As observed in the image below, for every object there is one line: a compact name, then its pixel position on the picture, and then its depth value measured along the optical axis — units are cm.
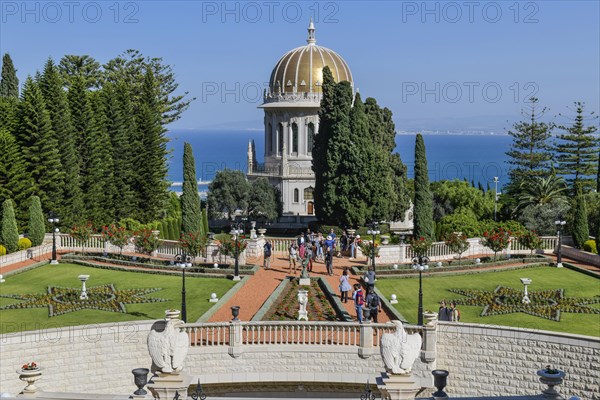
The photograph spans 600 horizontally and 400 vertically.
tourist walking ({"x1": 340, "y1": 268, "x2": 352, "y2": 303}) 3319
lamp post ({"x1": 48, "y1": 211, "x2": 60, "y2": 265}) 4245
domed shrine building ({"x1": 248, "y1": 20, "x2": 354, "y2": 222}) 8206
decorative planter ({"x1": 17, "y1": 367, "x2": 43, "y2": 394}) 1927
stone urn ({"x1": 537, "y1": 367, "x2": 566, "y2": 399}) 1652
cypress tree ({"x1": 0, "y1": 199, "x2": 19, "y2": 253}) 4516
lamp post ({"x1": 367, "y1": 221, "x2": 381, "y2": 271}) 3821
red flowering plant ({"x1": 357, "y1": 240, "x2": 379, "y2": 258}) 4122
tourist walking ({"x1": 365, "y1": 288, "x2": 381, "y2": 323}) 2942
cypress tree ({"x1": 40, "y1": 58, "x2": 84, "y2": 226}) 5169
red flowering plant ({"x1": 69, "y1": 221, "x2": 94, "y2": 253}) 4684
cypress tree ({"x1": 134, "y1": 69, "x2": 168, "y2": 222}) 5869
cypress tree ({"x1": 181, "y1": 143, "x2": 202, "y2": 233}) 5341
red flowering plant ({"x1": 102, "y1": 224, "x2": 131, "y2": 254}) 4512
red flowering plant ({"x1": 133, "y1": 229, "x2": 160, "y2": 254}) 4400
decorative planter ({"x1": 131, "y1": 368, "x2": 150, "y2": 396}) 1666
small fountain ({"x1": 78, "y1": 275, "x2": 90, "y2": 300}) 3409
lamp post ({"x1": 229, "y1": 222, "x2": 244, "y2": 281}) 3834
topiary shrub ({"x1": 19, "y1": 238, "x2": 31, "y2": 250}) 4628
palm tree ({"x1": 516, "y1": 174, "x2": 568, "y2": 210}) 5797
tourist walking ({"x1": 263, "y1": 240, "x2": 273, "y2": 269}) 4088
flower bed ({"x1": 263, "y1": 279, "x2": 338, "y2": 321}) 3112
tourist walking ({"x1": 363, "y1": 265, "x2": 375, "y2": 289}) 3146
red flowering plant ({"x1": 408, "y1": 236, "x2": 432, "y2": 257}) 4312
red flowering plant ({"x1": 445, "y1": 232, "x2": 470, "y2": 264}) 4378
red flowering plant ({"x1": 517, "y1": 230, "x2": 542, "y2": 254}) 4600
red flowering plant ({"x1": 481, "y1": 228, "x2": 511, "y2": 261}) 4409
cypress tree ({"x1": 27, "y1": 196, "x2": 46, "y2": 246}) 4712
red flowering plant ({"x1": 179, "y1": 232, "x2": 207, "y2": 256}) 4181
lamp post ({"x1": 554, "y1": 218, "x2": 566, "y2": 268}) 4319
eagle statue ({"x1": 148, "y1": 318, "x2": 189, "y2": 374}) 1880
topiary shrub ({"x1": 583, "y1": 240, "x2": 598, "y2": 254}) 4684
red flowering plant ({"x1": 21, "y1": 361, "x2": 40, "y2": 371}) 1954
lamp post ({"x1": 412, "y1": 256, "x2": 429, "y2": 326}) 2950
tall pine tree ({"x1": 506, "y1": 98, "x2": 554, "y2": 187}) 7988
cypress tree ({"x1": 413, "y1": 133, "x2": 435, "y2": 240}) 5006
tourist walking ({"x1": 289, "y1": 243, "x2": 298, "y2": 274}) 4038
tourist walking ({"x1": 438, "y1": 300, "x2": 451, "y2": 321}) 2963
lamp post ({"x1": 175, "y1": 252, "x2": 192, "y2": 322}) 2955
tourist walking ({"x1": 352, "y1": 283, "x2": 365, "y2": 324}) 2961
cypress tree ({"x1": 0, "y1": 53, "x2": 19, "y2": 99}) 7126
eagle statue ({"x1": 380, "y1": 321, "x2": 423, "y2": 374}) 1798
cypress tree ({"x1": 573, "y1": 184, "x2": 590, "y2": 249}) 4791
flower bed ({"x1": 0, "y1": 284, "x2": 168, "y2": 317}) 3297
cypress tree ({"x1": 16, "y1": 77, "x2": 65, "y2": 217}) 5012
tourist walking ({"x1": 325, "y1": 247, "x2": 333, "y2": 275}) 3928
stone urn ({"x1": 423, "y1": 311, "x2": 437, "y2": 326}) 2732
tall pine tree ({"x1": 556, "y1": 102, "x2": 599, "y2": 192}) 7956
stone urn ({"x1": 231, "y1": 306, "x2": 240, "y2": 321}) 2757
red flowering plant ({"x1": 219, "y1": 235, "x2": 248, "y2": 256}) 4095
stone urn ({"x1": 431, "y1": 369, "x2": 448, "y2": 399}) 1641
